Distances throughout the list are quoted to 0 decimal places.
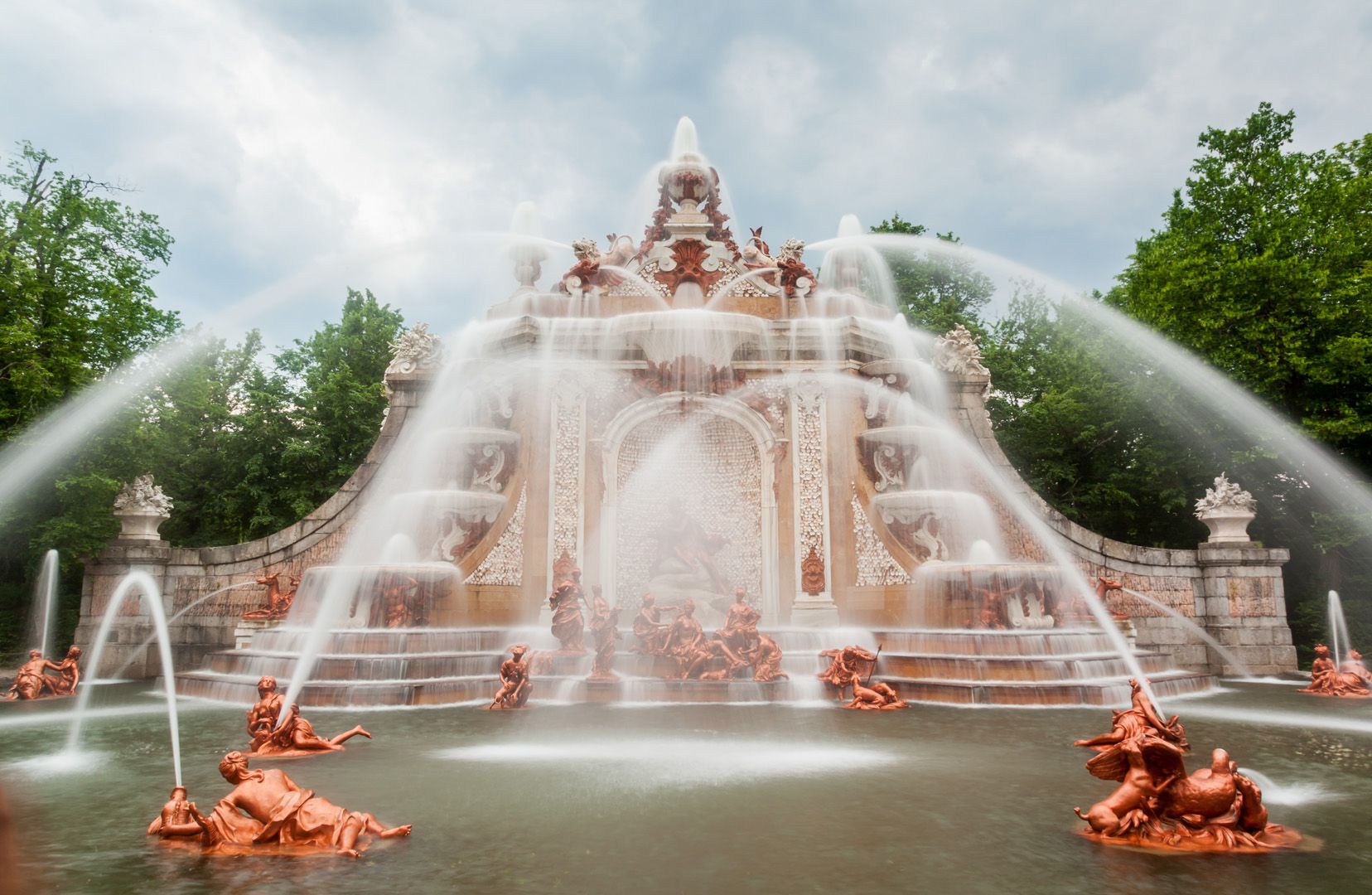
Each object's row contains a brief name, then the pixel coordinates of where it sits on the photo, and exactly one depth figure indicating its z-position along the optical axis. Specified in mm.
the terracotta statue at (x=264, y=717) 7957
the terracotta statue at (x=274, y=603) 16328
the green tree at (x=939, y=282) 38875
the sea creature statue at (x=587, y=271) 20438
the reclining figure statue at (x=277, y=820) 4957
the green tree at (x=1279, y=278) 21656
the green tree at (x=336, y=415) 32062
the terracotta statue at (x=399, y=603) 13781
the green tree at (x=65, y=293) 18594
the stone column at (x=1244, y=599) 17500
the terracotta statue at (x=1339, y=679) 13445
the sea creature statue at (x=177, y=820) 4969
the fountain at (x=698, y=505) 16625
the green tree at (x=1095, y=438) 25109
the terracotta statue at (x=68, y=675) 13554
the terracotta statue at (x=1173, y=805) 4973
